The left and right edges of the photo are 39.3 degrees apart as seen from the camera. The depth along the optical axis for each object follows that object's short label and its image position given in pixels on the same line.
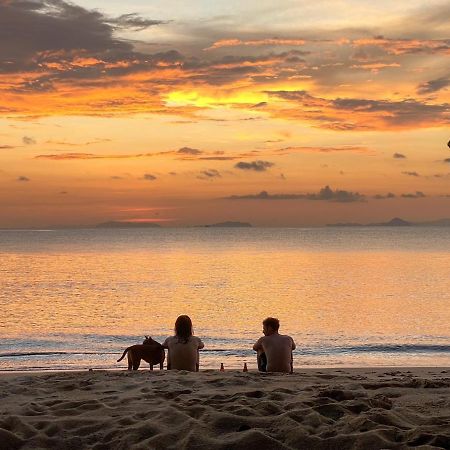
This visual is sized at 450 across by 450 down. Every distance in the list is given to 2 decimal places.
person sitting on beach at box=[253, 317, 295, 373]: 11.26
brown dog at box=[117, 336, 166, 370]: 11.84
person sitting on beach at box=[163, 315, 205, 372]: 11.20
